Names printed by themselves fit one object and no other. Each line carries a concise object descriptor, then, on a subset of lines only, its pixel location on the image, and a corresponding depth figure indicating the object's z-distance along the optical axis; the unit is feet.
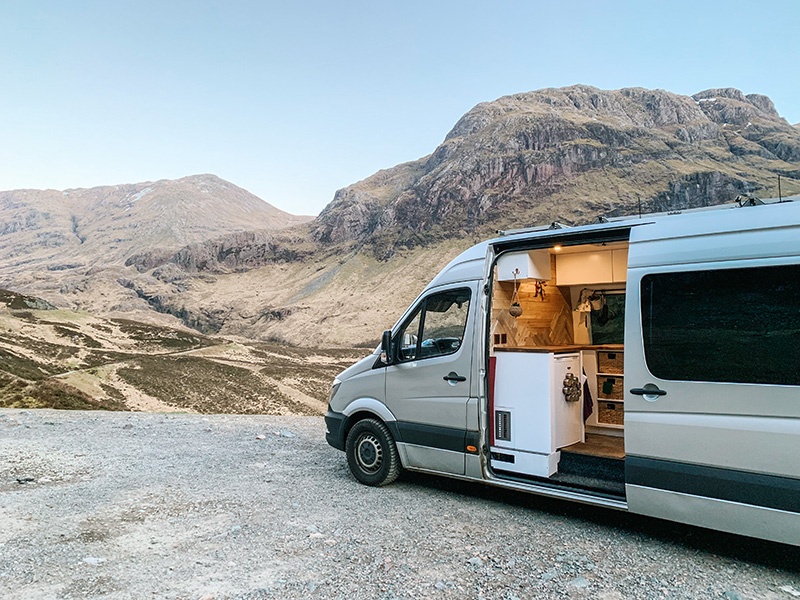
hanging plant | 25.84
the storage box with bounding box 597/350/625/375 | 29.09
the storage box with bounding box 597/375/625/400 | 28.94
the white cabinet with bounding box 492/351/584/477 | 22.65
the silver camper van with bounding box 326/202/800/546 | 16.38
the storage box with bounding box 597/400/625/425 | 28.60
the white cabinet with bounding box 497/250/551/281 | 24.48
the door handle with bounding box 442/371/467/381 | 23.69
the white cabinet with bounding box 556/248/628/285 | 27.43
